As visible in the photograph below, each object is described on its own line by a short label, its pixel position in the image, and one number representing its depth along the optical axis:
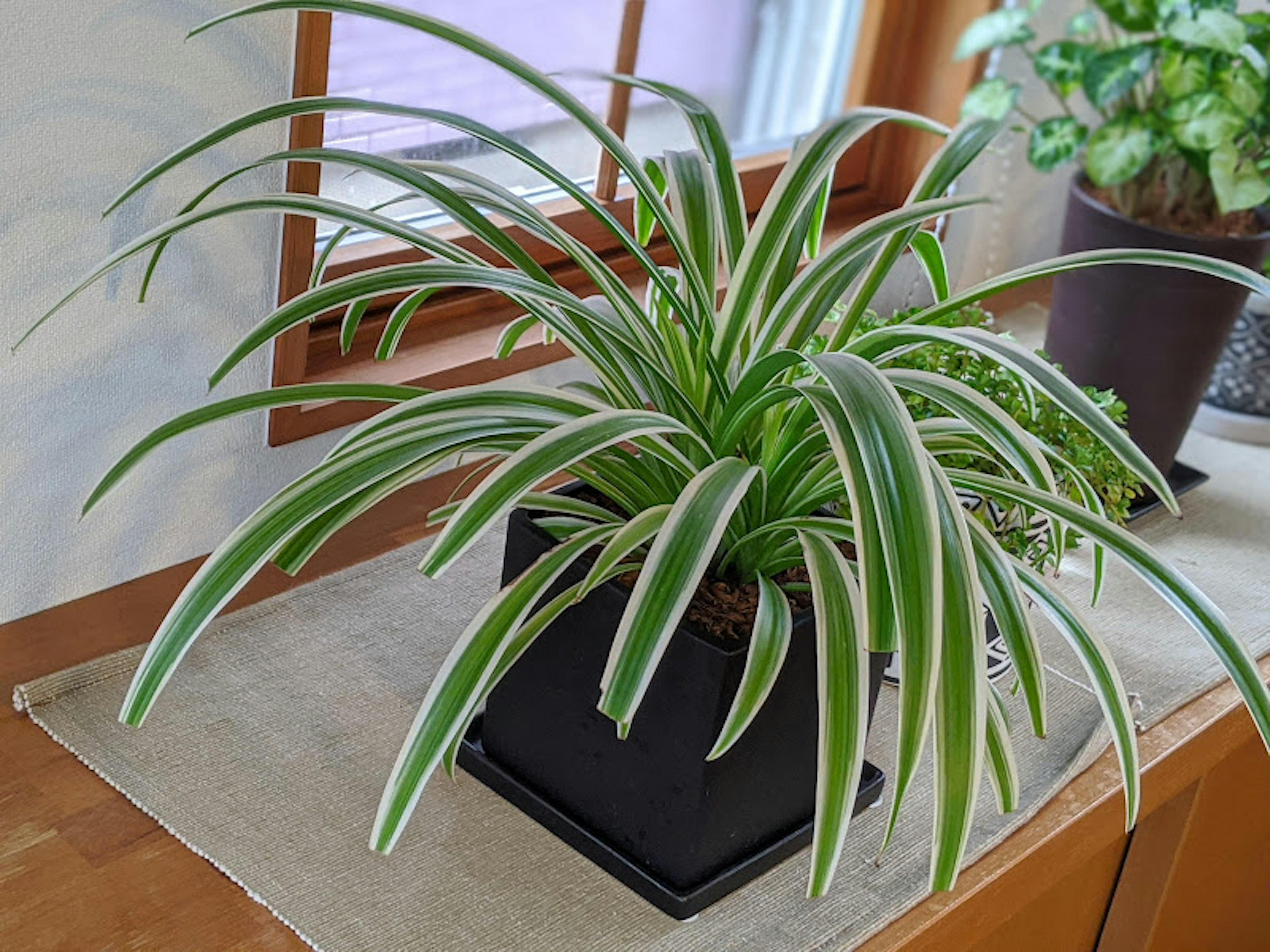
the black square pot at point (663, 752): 0.86
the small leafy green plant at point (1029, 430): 1.09
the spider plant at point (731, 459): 0.71
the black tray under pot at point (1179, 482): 1.51
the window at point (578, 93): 1.25
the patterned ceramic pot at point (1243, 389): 1.67
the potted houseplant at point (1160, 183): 1.42
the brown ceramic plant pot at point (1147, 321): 1.45
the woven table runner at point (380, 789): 0.92
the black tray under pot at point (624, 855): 0.93
